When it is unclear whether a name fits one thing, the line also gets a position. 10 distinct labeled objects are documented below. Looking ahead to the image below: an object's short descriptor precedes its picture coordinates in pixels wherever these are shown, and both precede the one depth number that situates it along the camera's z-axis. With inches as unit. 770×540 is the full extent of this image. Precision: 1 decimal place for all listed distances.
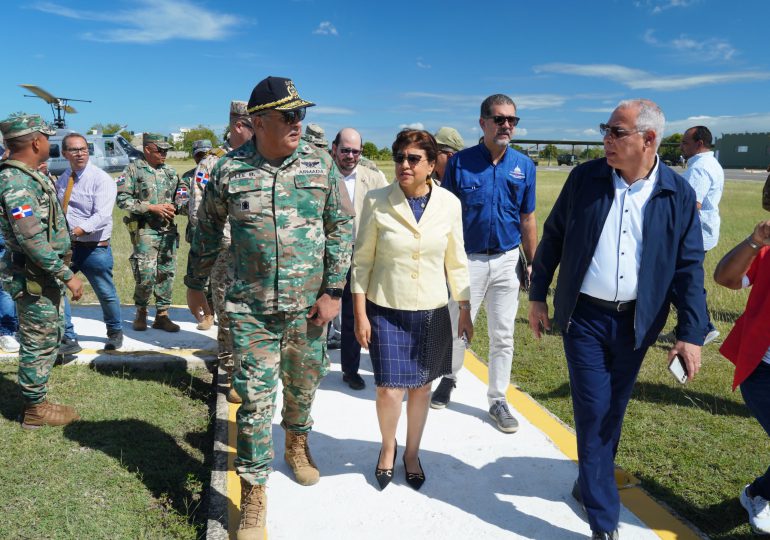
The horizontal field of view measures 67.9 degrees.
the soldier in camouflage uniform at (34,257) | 151.8
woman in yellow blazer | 125.4
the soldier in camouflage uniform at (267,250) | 113.3
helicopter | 994.1
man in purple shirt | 218.5
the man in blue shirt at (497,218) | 159.8
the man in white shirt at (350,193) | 190.7
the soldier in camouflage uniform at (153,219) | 237.0
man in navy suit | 105.8
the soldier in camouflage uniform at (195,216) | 174.1
